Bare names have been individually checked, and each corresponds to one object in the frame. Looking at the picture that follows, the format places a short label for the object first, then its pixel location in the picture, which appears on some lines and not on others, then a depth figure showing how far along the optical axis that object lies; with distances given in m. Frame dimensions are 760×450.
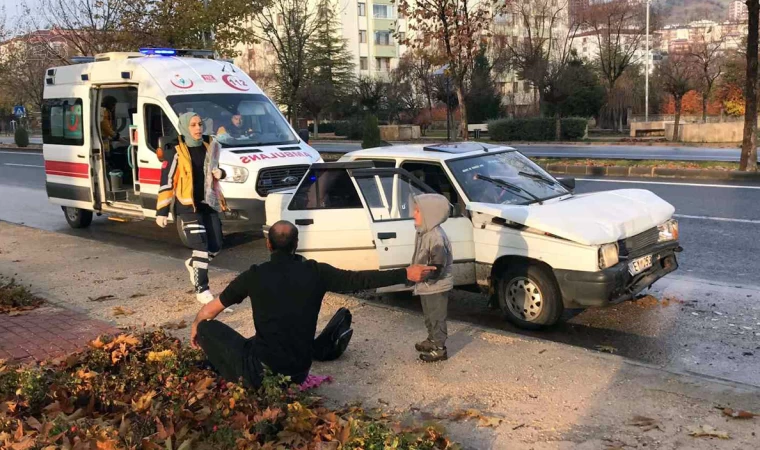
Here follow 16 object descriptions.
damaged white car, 5.66
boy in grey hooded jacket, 4.84
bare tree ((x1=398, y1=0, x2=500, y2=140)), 18.98
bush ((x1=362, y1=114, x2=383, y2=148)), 24.53
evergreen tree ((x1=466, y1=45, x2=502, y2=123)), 46.12
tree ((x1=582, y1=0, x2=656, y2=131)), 45.69
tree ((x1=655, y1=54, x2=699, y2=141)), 33.62
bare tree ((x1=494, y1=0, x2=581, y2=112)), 41.56
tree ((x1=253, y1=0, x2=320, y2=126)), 26.31
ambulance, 9.70
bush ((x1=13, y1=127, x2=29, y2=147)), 39.50
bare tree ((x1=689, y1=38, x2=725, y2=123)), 39.31
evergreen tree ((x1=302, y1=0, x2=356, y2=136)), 47.34
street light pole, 45.44
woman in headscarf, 6.73
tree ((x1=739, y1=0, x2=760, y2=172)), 15.76
